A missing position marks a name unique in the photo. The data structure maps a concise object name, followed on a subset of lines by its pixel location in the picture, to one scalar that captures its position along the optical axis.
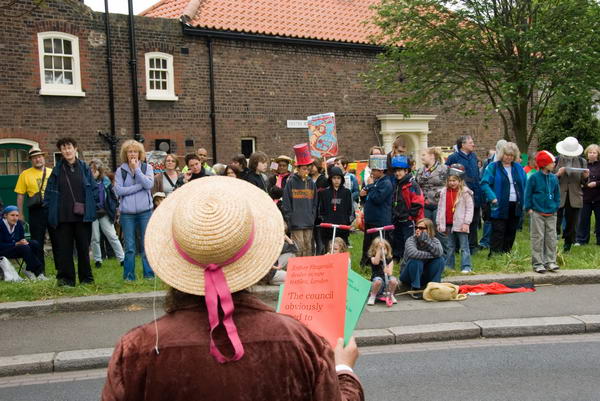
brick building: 17.55
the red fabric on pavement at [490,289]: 8.91
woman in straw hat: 1.84
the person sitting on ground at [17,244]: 9.72
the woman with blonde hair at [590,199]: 12.41
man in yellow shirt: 10.25
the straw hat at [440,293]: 8.51
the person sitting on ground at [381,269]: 8.40
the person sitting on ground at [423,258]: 8.61
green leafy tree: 15.82
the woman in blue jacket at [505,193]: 10.73
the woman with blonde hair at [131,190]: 8.94
